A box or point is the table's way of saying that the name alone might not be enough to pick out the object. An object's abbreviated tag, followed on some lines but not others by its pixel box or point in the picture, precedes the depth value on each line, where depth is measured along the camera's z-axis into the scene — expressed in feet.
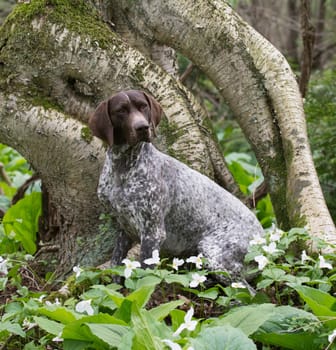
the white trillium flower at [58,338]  10.90
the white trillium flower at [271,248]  12.88
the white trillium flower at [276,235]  13.47
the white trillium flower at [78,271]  13.12
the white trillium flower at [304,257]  13.24
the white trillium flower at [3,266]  14.06
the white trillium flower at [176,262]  12.89
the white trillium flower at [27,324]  11.92
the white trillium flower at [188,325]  10.12
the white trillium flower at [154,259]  12.52
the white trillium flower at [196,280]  12.40
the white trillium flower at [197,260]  12.96
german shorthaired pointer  13.57
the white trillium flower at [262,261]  12.54
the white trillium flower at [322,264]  12.93
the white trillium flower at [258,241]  13.50
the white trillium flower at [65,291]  14.23
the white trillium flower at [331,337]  10.45
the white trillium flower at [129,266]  12.32
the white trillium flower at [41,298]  12.47
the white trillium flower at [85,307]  11.40
